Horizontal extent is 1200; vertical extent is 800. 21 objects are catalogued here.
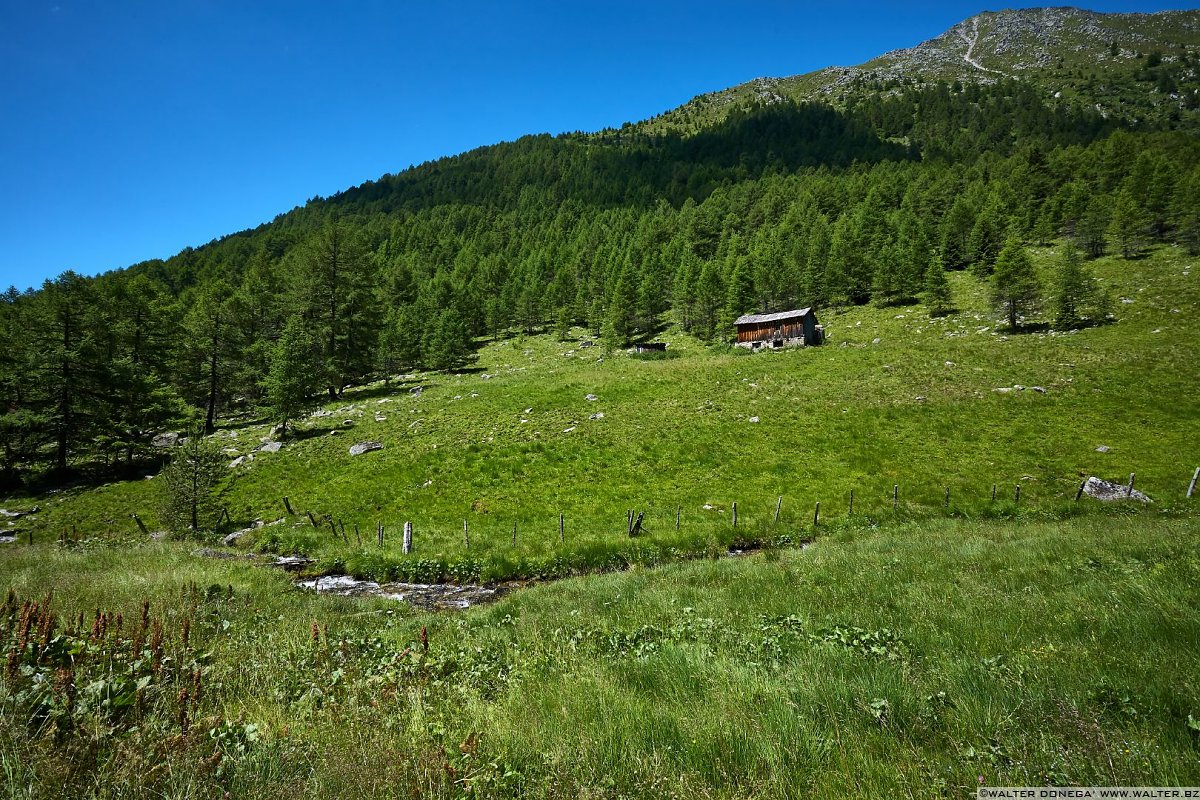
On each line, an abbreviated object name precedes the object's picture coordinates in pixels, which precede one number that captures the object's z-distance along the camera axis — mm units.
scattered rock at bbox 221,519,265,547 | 20155
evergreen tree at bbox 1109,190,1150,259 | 58031
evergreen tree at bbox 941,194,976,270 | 74812
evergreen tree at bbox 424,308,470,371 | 62375
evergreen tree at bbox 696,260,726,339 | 70500
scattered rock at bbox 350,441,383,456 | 31469
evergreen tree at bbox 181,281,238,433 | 46844
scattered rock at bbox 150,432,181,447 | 41000
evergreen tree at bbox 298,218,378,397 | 50969
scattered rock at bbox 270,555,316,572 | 17016
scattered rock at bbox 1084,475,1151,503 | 19769
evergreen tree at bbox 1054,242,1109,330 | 45188
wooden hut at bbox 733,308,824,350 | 57438
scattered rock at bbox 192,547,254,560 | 16572
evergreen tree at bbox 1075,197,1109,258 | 61844
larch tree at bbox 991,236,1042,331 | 47969
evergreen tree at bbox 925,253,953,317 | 56688
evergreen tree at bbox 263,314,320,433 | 35250
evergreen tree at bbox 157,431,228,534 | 21219
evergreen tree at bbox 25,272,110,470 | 35188
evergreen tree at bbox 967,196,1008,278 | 69938
